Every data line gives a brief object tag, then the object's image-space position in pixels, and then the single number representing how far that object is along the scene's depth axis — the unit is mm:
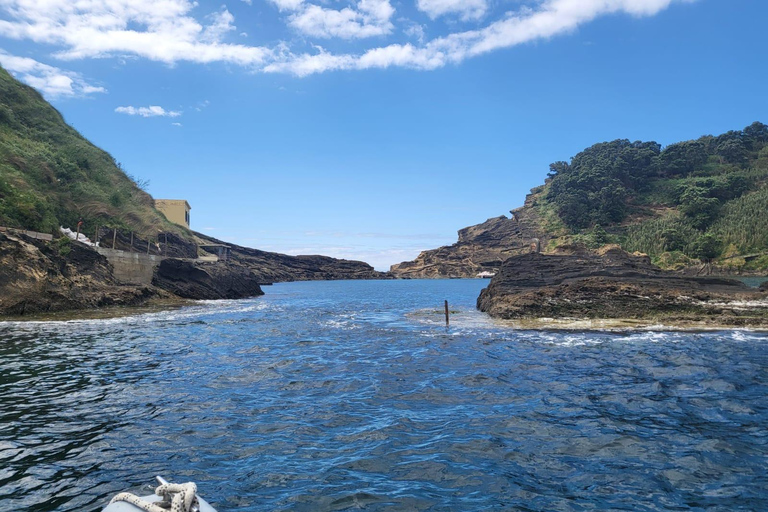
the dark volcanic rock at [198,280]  47812
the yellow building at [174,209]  93312
